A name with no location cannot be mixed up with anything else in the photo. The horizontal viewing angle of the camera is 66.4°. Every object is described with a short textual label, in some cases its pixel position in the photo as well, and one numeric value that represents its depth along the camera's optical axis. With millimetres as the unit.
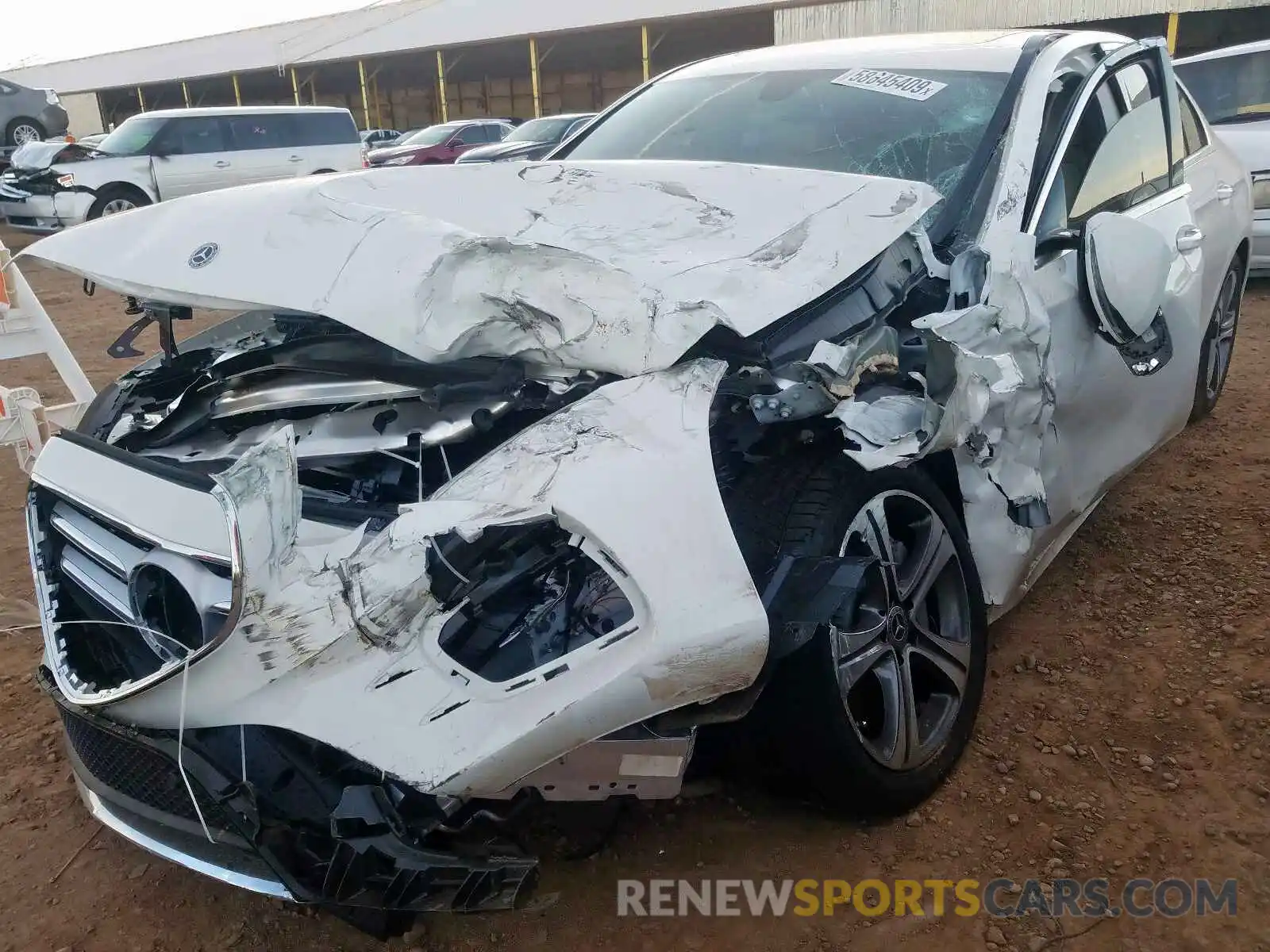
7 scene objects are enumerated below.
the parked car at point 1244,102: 6281
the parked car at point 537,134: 12166
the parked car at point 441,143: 16672
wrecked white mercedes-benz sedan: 1517
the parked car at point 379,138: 20545
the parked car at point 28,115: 17344
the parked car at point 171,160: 12164
